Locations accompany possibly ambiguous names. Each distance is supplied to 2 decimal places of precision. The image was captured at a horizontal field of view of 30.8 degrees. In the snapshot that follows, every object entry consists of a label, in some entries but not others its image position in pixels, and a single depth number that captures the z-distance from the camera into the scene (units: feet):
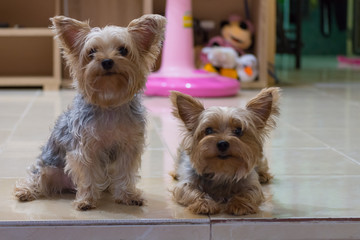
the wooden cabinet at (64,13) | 16.25
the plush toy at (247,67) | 16.10
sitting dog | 5.91
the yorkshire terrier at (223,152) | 5.86
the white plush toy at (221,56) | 15.83
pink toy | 14.16
